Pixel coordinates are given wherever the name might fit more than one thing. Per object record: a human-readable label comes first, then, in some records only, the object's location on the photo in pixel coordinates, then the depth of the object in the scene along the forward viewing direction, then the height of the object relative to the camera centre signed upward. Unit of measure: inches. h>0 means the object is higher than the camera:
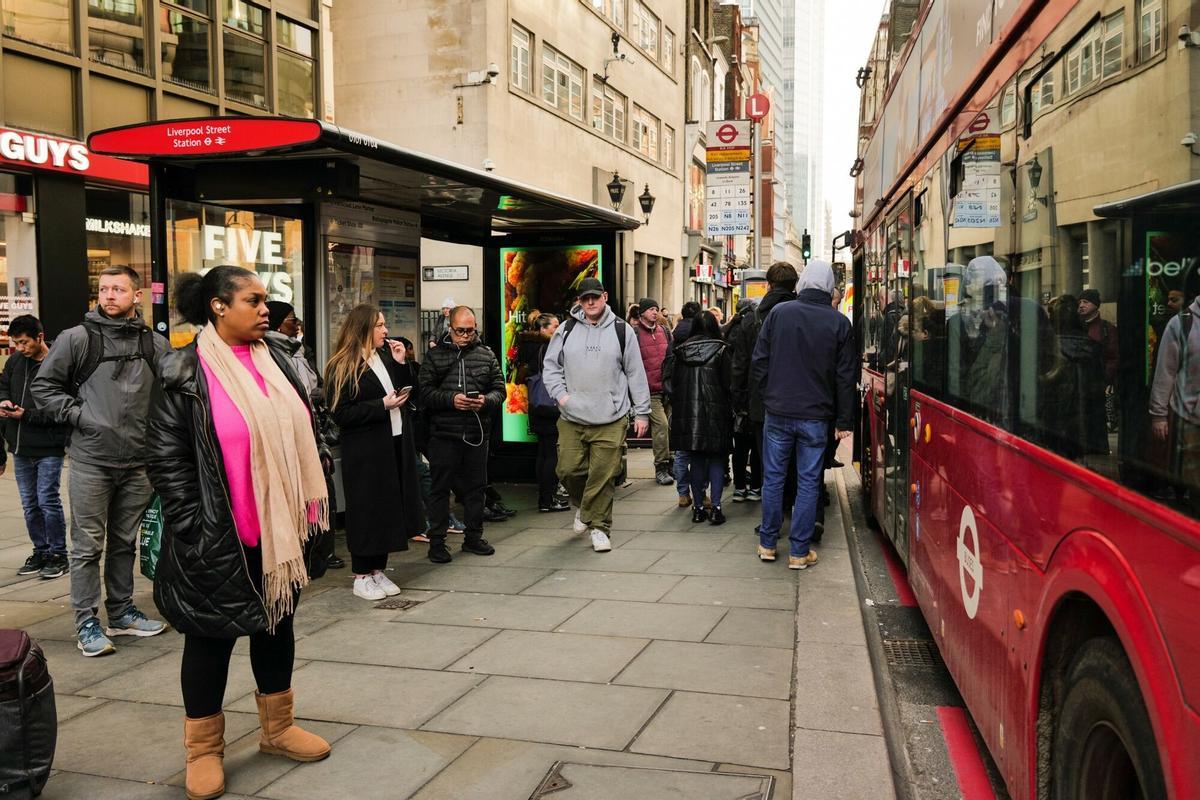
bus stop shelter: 270.7 +40.5
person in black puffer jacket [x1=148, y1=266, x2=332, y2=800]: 147.7 -18.8
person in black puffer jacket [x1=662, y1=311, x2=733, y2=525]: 357.4 -20.7
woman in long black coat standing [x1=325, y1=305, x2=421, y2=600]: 262.1 -23.7
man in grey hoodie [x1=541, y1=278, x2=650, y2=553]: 317.1 -12.3
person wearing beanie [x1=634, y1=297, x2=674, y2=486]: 458.9 -7.5
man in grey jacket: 217.6 -14.3
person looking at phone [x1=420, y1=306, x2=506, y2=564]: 309.6 -17.2
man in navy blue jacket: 285.0 -12.8
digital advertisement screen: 432.5 +24.0
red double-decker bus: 77.4 -4.8
